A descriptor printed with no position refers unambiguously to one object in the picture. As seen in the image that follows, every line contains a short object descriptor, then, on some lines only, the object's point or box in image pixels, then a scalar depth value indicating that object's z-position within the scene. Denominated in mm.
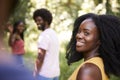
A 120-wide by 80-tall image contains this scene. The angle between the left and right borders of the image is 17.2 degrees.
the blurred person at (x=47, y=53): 5262
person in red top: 7628
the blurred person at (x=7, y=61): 1061
